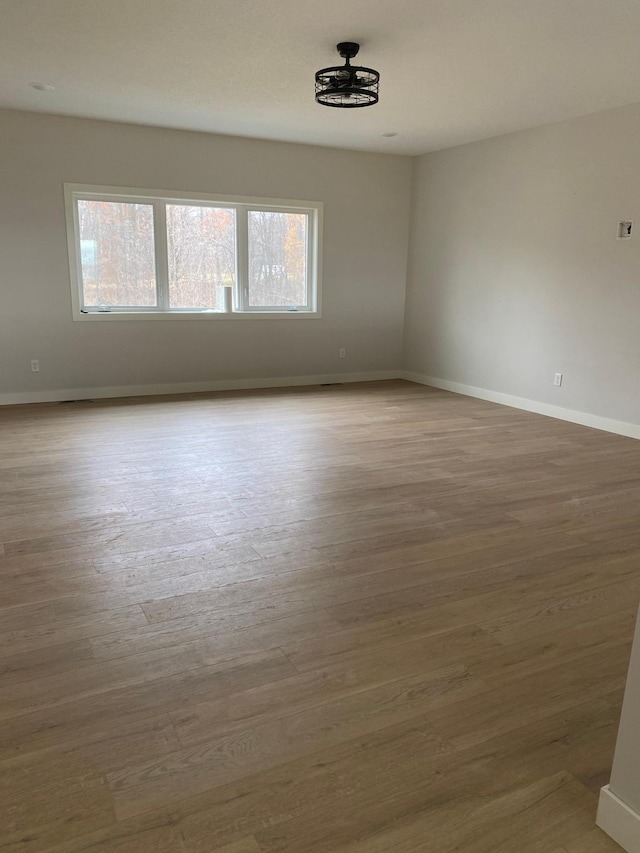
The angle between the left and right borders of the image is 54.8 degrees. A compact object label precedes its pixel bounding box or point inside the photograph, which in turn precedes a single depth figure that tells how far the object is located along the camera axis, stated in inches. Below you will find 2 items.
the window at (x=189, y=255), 241.9
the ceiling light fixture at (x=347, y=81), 151.9
